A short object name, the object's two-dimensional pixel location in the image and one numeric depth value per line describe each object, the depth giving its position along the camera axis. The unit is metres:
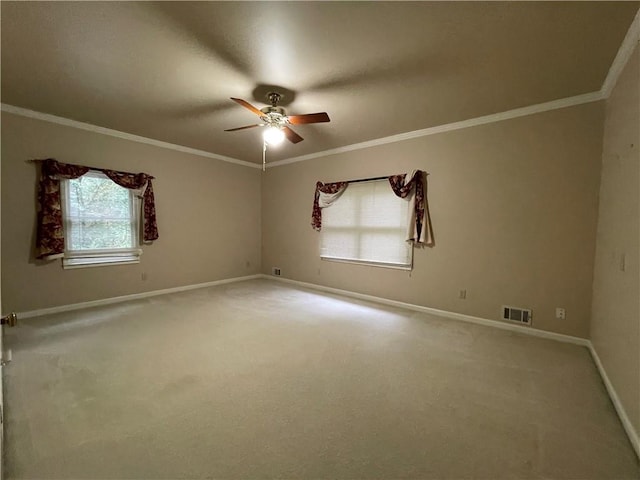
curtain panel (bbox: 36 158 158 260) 3.32
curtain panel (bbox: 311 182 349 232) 4.59
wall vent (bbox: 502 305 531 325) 3.03
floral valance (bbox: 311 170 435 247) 3.68
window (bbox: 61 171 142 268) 3.61
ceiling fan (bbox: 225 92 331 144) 2.60
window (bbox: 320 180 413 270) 4.01
